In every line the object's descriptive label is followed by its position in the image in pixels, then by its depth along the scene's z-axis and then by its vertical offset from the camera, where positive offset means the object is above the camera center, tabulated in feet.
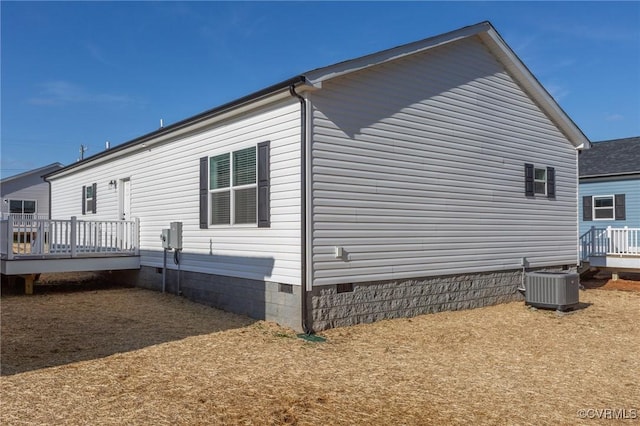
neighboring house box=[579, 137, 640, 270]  63.67 +4.09
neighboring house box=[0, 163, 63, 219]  99.40 +6.45
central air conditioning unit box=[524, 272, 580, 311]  32.33 -4.40
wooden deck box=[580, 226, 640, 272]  49.58 -2.93
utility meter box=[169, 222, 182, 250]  35.50 -0.89
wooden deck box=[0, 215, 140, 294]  35.83 -2.24
